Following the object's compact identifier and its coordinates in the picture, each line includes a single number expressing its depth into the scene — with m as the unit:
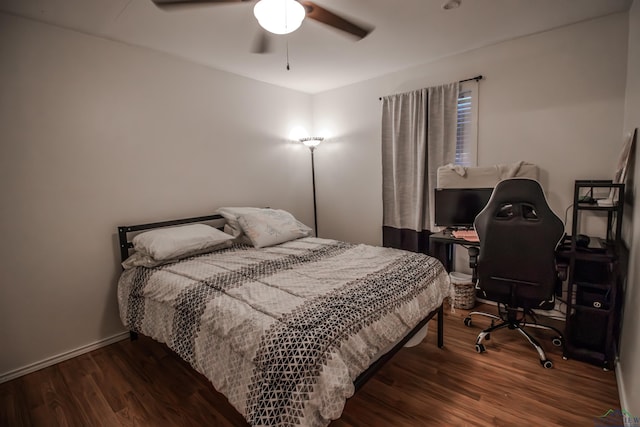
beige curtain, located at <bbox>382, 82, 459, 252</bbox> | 3.12
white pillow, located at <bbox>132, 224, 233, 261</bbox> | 2.33
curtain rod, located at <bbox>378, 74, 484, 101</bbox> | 2.89
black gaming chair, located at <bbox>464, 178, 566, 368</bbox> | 1.97
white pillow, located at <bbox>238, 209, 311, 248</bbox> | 2.85
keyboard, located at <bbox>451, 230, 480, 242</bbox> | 2.55
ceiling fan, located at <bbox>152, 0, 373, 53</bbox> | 1.55
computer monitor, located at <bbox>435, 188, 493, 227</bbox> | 2.79
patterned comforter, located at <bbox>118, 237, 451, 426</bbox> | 1.22
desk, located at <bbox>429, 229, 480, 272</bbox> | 2.54
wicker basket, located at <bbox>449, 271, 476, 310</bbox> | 2.97
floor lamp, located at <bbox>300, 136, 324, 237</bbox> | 3.91
